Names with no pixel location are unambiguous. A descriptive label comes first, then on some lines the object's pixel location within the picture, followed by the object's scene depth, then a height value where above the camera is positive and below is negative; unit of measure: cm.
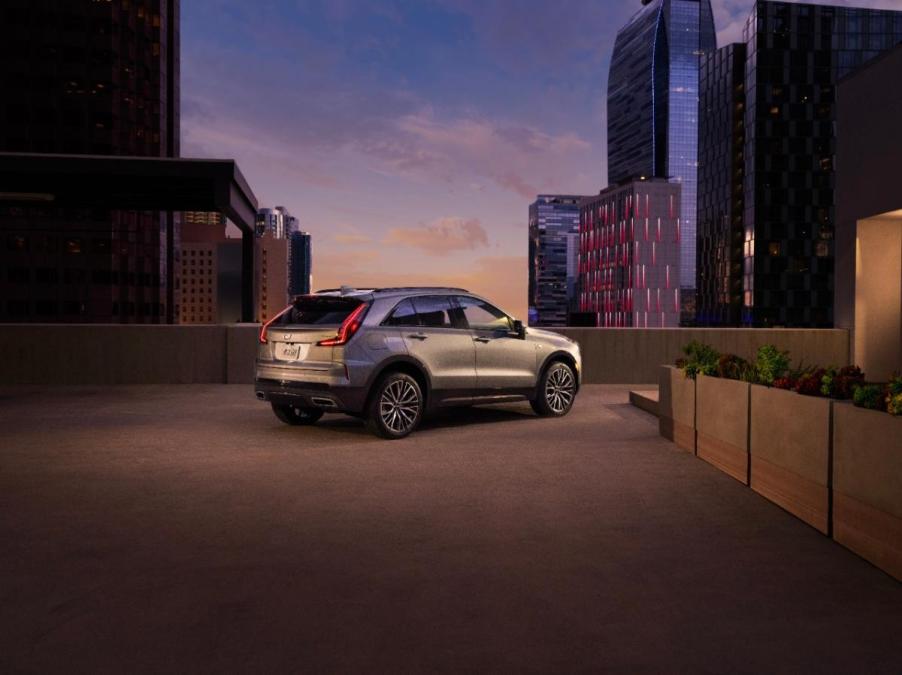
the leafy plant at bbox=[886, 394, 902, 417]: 514 -44
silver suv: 1027 -35
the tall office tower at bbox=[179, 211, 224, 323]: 15188 +1780
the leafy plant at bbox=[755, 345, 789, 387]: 754 -30
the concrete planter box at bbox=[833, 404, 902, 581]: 507 -94
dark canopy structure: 1839 +320
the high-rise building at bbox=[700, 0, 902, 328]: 11269 +2398
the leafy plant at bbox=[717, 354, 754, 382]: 848 -37
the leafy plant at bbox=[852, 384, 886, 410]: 546 -42
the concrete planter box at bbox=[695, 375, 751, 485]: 781 -91
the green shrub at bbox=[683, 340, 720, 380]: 916 -32
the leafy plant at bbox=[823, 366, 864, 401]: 620 -38
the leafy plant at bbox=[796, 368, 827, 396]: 659 -41
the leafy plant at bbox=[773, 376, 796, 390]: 708 -43
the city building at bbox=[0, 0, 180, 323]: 10506 +2387
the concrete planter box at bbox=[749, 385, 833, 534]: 609 -92
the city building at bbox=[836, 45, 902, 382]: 1841 +241
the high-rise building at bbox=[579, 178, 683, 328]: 17425 +1534
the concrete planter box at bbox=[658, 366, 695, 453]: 964 -90
